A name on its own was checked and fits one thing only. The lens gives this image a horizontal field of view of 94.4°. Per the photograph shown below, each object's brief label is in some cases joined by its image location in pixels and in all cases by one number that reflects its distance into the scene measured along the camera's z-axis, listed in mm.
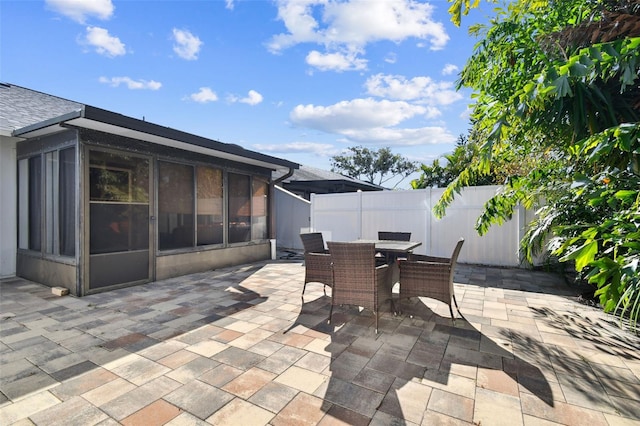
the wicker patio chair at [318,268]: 4025
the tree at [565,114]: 1892
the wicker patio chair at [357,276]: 3209
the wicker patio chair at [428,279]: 3375
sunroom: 4566
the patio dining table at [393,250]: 3873
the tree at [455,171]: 7029
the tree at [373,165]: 28192
